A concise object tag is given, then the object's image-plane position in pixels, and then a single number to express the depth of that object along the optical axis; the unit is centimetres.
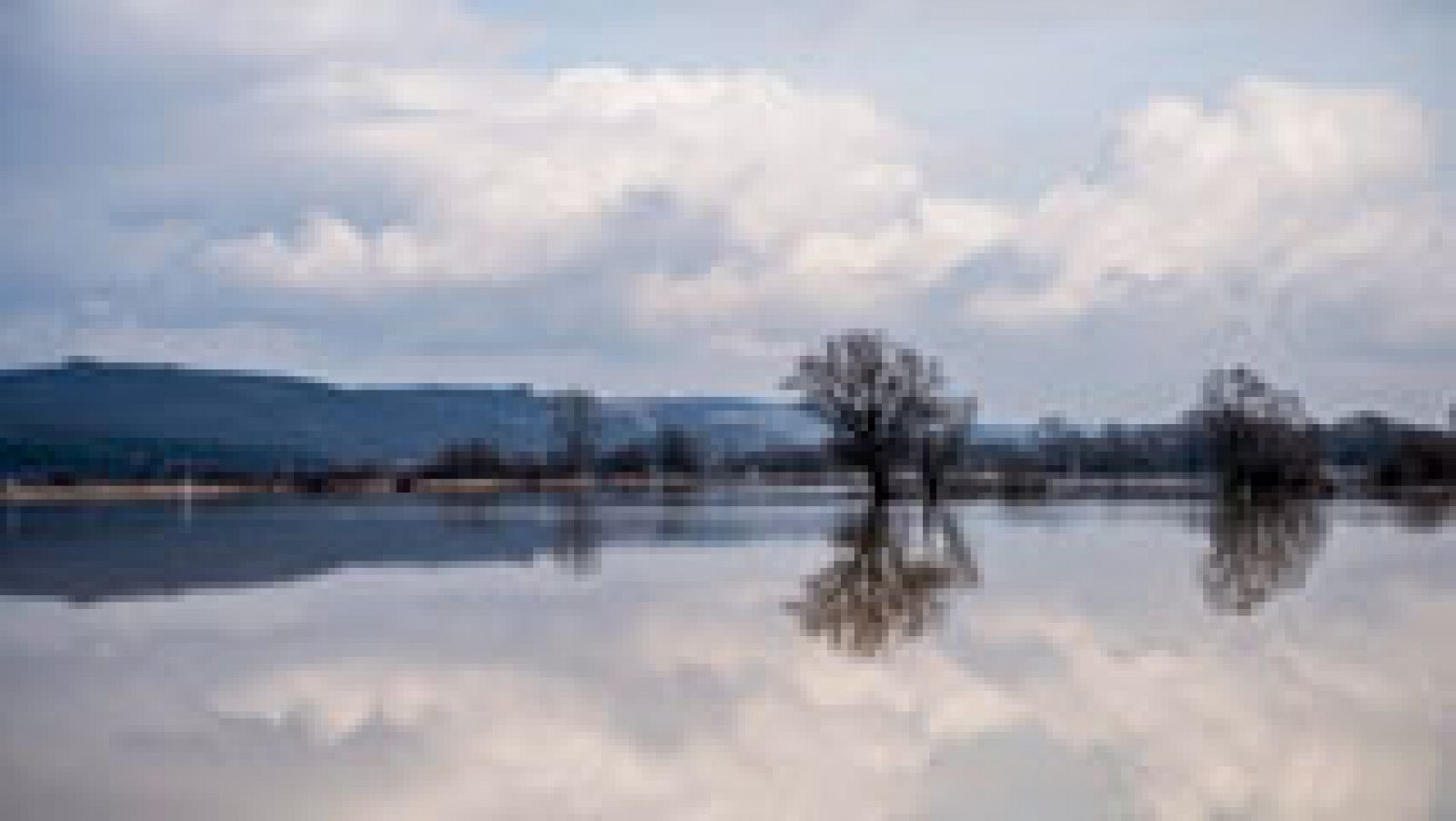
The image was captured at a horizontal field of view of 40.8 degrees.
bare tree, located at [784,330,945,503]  9894
